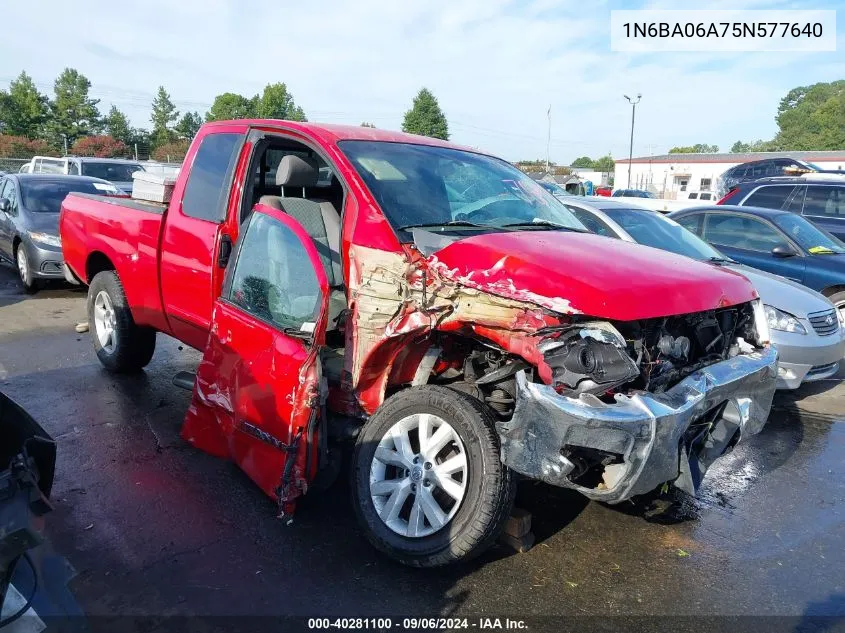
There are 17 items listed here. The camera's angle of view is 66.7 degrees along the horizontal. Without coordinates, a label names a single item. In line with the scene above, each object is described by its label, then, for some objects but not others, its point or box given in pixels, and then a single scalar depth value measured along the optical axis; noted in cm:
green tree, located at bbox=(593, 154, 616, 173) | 10012
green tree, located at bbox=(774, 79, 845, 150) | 7825
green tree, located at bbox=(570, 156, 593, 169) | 12264
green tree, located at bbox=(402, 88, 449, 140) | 6481
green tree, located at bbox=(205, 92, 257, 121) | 6644
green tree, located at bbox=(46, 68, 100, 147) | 5795
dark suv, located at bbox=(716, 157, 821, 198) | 1962
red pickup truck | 268
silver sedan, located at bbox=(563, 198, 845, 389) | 546
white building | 5034
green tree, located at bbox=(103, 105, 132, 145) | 6209
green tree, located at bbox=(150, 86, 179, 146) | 7206
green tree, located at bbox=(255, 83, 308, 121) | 6669
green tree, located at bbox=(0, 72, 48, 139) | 5500
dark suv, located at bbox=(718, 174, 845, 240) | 1004
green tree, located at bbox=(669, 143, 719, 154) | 10338
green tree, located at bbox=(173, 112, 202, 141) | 6987
